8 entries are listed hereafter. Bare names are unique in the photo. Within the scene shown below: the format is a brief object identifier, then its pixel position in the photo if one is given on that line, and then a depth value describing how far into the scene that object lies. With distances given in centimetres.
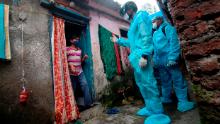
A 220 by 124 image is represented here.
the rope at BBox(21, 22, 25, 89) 255
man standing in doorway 355
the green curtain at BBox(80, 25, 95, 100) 381
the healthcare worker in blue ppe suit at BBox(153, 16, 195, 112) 250
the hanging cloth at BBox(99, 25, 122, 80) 428
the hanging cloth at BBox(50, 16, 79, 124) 281
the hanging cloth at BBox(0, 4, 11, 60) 232
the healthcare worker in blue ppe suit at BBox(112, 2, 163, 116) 218
